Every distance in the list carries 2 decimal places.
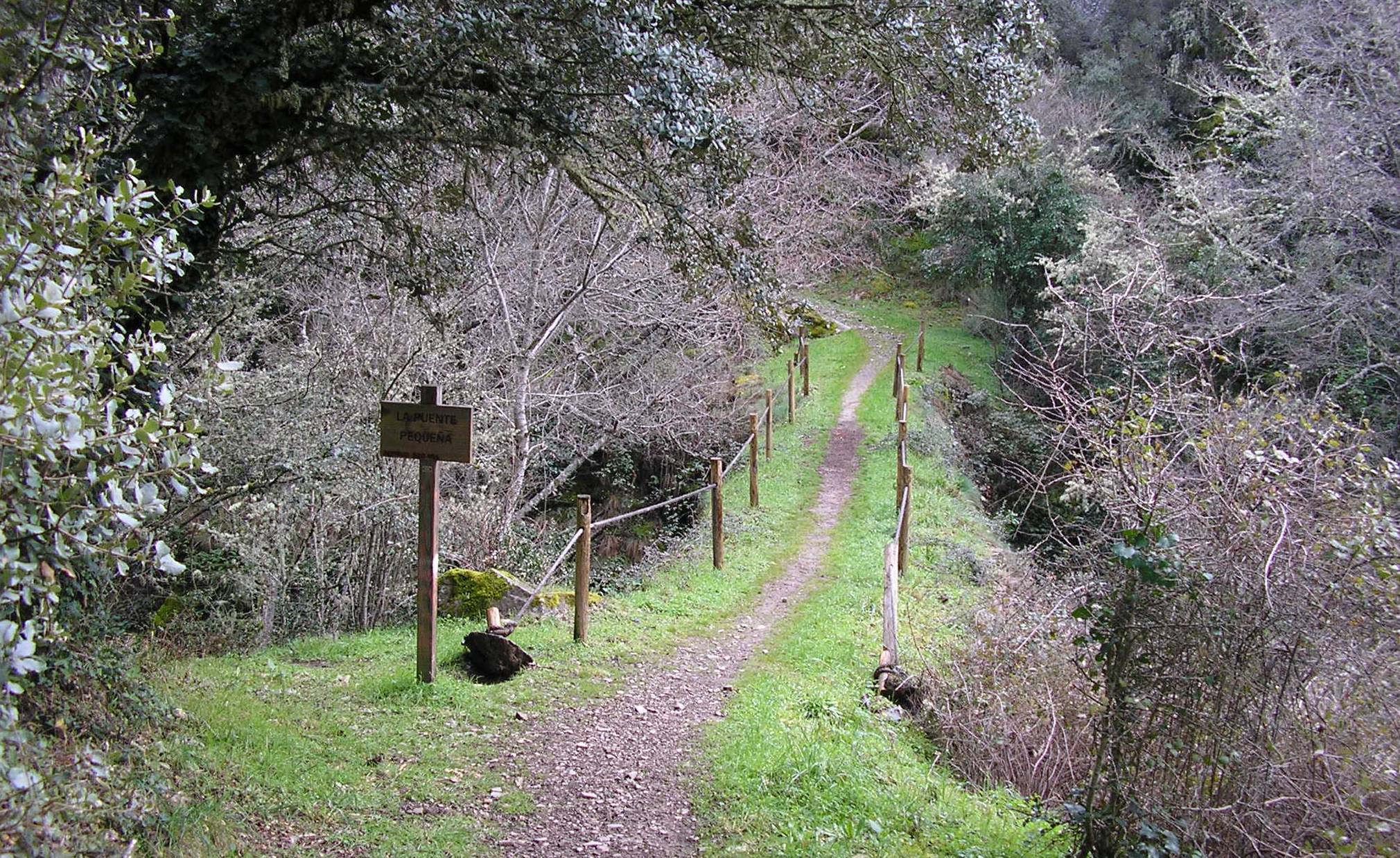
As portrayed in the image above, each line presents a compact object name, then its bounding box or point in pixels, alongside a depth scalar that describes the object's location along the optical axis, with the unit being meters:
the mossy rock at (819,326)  30.88
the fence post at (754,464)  16.69
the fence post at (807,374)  26.94
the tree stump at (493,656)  7.80
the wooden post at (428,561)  7.18
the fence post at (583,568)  8.77
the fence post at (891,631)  8.47
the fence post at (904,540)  12.40
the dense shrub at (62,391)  2.40
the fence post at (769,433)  20.55
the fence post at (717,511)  12.18
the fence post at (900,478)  13.42
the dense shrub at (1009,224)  25.78
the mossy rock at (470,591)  10.34
